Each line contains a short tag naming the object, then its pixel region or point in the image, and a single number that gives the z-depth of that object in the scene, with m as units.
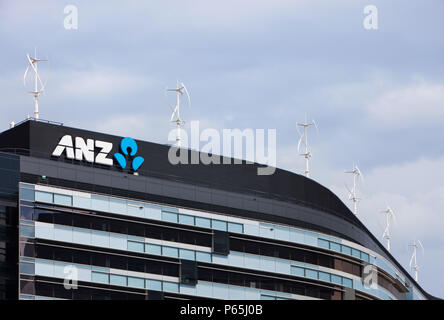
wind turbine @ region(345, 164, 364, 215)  173.38
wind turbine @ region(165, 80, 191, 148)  145.00
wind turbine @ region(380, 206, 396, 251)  187.31
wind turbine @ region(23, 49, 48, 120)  131.88
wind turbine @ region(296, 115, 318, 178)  160.75
